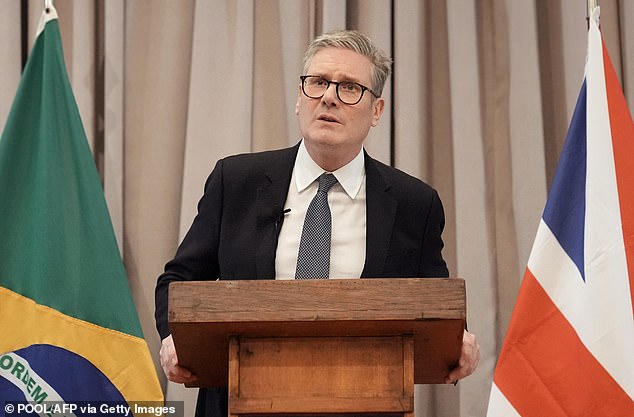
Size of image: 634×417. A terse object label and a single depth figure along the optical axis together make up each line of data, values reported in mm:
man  4961
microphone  5007
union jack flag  5730
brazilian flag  6109
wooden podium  3594
